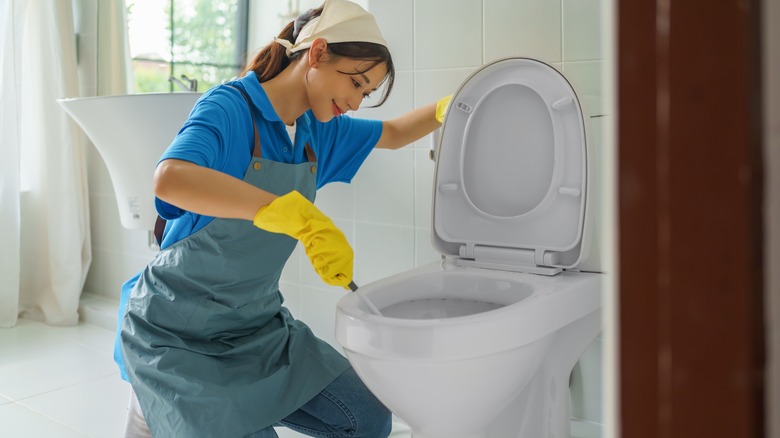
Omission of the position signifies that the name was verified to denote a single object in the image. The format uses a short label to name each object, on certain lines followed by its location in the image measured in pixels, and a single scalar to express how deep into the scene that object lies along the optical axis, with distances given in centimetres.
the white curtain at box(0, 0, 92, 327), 261
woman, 112
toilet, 106
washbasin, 189
